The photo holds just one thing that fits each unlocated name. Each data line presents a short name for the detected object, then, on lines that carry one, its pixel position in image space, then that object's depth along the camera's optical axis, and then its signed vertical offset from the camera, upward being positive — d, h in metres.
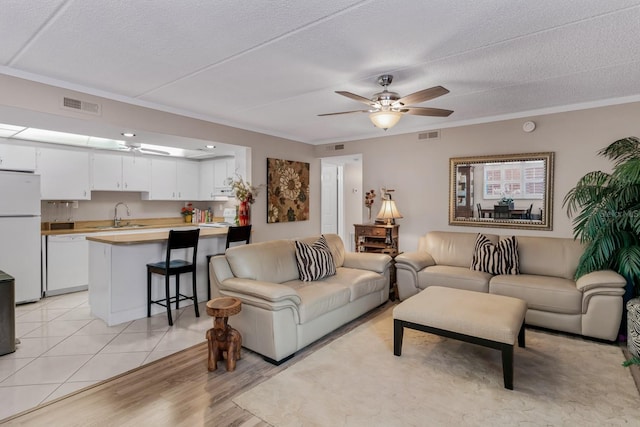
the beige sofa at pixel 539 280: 3.18 -0.80
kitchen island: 3.68 -0.78
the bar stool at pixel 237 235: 4.38 -0.39
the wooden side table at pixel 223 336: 2.71 -1.06
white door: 7.55 +0.16
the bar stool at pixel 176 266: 3.68 -0.68
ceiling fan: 3.00 +0.89
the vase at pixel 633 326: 2.86 -1.03
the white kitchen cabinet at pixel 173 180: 6.41 +0.50
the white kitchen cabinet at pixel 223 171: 6.67 +0.69
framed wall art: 5.50 +0.26
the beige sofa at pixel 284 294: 2.81 -0.83
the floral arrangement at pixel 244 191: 5.08 +0.22
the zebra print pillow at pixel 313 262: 3.74 -0.63
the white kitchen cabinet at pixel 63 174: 5.02 +0.48
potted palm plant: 3.00 -0.15
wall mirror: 4.25 +0.21
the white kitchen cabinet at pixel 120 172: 5.61 +0.57
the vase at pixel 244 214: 5.12 -0.13
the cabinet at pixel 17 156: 4.72 +0.68
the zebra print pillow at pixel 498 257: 3.97 -0.60
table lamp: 5.04 -0.07
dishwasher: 4.76 -0.85
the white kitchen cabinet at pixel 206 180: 6.96 +0.52
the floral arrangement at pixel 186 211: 7.13 -0.12
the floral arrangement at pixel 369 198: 5.63 +0.13
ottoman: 2.46 -0.88
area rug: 2.13 -1.31
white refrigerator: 4.17 -0.34
